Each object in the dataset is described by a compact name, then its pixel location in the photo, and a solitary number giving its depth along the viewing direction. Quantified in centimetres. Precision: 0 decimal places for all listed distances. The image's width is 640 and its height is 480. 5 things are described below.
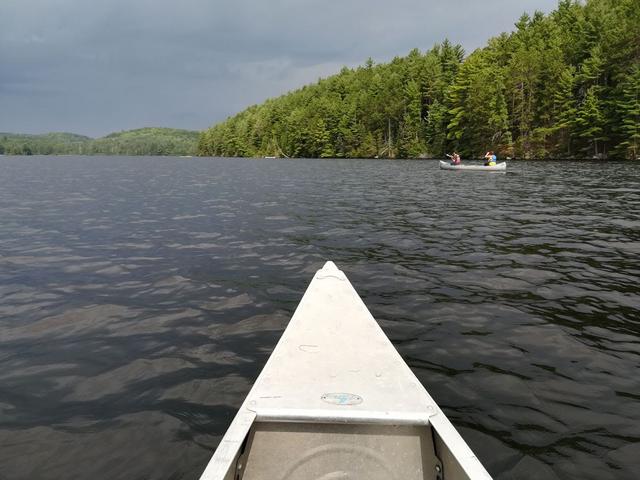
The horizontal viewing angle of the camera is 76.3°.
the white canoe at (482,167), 4025
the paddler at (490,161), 4053
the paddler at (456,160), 4412
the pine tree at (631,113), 5512
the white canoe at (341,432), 317
